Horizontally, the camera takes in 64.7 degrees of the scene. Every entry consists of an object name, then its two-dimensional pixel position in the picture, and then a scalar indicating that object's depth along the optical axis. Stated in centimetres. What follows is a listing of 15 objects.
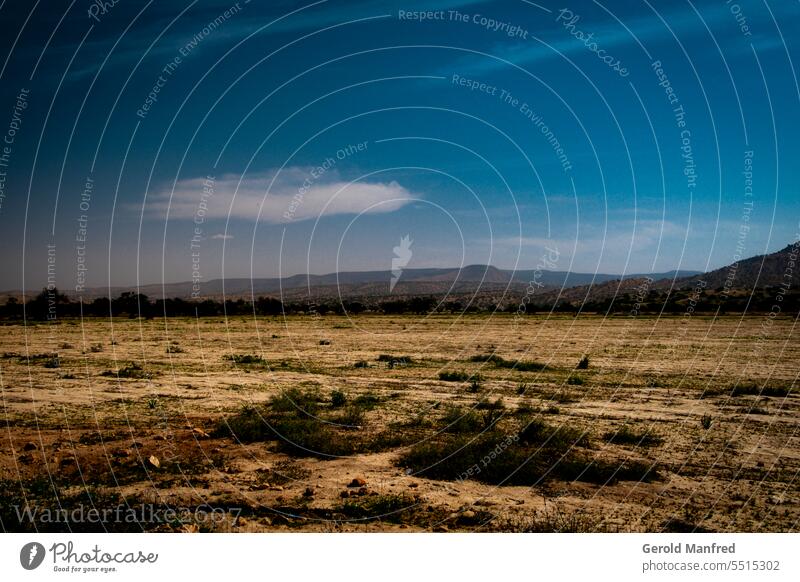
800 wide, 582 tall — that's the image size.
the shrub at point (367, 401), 1985
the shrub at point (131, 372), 2621
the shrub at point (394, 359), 3097
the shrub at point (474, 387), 2291
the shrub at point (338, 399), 1989
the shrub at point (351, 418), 1705
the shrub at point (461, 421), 1664
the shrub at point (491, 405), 1953
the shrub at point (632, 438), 1542
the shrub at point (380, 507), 1066
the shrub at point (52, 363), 2940
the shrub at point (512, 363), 2930
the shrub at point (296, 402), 1873
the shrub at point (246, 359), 3155
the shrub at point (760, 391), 2216
